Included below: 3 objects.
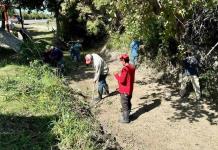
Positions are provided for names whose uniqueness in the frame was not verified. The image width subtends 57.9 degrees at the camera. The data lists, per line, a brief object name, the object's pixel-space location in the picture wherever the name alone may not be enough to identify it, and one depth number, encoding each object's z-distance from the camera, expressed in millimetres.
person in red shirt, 5103
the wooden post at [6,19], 11762
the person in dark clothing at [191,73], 6019
